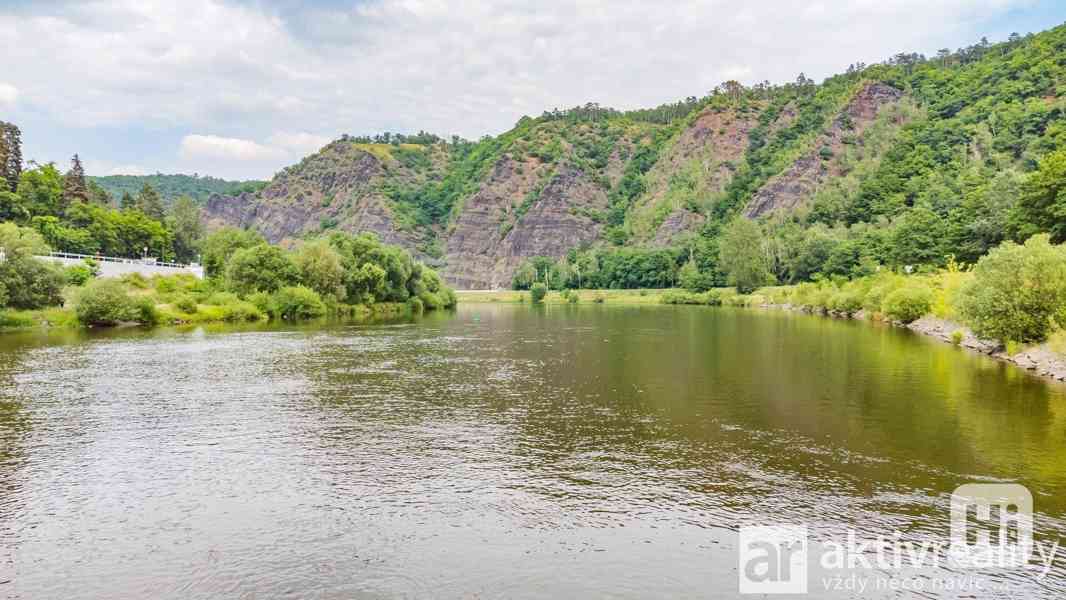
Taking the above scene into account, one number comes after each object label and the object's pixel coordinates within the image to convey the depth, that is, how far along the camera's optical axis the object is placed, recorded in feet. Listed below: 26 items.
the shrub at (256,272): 278.05
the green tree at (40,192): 349.61
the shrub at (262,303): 268.00
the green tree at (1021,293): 120.88
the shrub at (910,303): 214.28
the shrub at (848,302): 275.18
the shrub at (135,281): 280.27
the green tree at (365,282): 305.53
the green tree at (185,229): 478.10
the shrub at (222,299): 265.13
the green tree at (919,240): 285.84
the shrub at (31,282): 209.26
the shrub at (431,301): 381.40
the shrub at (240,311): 258.78
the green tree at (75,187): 392.06
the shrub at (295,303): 272.10
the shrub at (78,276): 251.19
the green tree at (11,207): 317.01
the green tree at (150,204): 468.34
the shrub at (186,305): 254.47
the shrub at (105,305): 213.25
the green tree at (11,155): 363.97
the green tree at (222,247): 343.67
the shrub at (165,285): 280.92
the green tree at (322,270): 291.17
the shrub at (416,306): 358.06
